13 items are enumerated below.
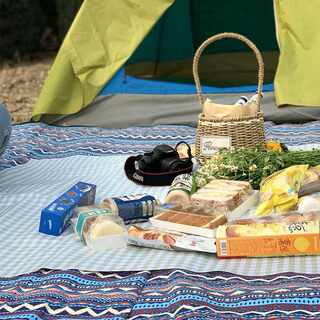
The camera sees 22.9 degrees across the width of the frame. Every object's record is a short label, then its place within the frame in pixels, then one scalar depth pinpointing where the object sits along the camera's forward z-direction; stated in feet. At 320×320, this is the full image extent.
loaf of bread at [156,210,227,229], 6.17
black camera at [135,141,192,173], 8.06
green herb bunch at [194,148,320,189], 7.40
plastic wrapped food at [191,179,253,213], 6.65
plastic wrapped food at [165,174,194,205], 6.99
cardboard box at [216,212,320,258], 5.91
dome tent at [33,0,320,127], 11.03
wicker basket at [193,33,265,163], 8.18
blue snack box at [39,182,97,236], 6.76
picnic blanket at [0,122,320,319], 5.24
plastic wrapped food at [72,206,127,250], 6.35
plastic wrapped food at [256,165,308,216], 6.70
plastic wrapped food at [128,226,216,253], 6.09
